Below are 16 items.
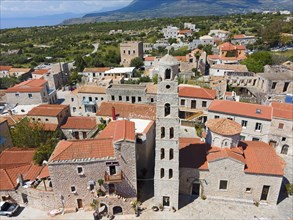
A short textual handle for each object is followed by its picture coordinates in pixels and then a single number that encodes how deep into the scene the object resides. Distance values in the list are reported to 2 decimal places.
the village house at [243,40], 114.16
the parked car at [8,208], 26.53
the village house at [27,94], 56.34
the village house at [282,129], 35.22
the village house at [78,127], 43.77
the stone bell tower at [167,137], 23.30
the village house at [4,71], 91.56
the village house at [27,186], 27.45
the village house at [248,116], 36.81
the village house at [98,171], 25.65
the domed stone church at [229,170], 27.05
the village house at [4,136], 36.58
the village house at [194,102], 46.72
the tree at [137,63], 90.75
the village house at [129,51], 97.21
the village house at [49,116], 43.91
